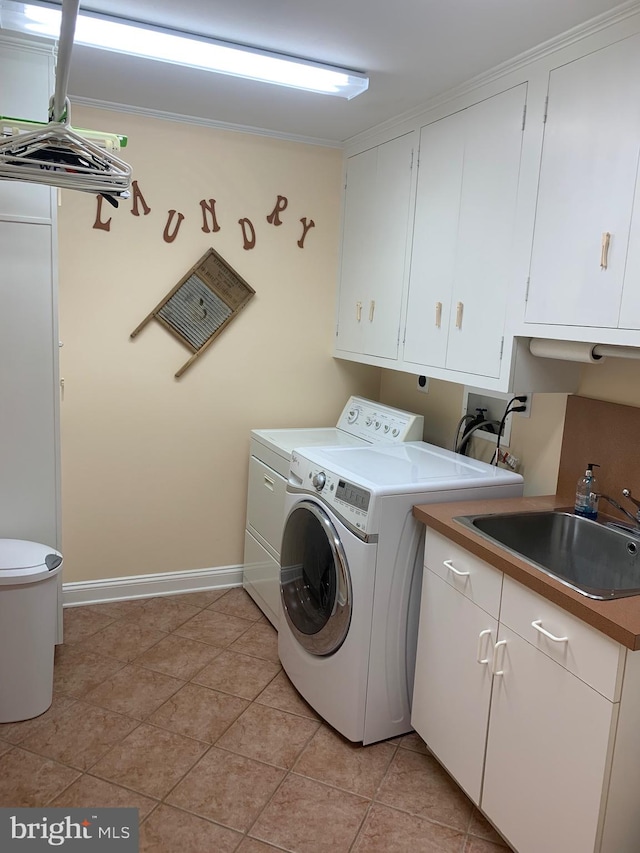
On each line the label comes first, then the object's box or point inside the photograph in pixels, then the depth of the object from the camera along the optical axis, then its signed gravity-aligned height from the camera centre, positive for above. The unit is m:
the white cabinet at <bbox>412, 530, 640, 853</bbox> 1.53 -0.98
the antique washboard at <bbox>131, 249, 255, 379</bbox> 3.26 +0.07
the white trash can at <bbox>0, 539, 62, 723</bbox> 2.36 -1.15
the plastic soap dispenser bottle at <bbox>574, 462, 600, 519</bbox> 2.25 -0.52
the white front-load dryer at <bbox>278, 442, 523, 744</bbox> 2.28 -0.88
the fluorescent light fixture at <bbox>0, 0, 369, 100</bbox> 2.12 +0.91
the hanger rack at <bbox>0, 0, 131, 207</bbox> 1.79 +0.42
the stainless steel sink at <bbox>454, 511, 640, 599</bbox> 2.05 -0.66
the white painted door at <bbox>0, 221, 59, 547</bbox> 2.51 -0.31
